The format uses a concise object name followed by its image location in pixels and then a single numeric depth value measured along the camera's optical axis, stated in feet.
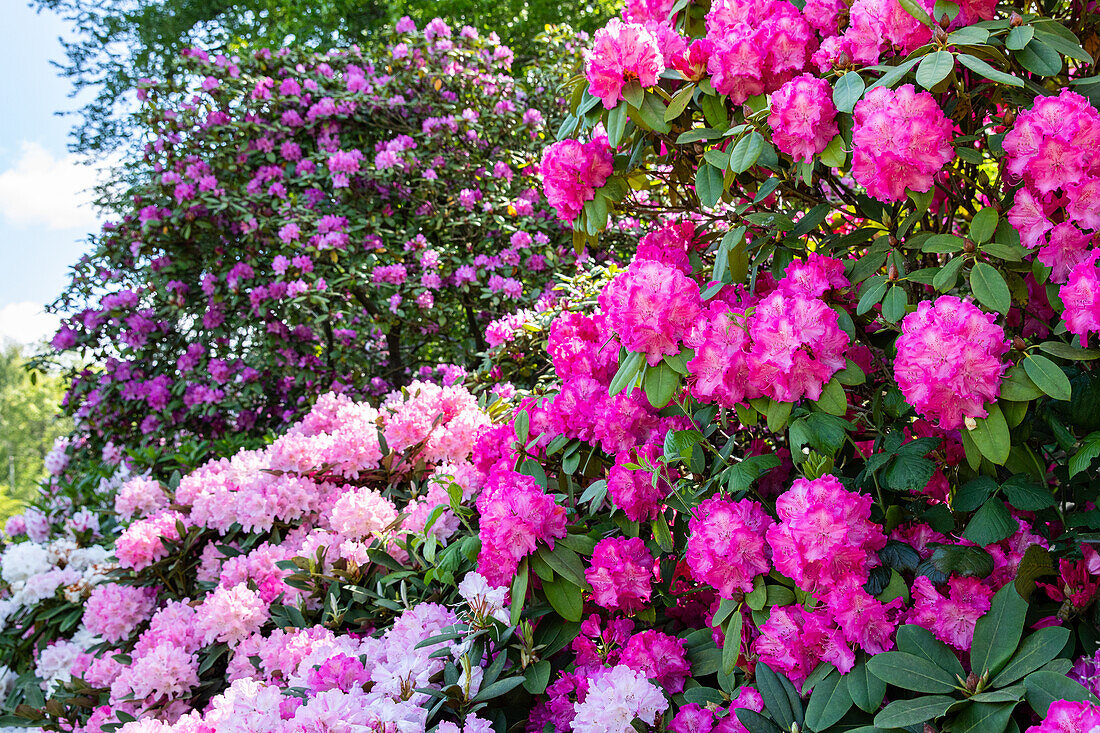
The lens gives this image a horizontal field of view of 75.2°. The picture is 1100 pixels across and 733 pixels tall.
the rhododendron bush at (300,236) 13.42
